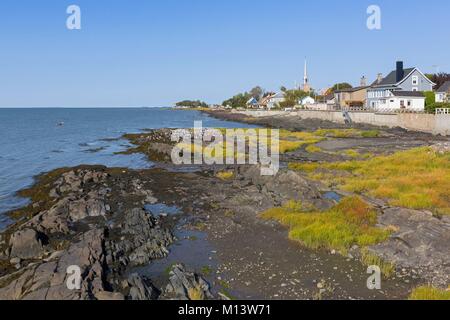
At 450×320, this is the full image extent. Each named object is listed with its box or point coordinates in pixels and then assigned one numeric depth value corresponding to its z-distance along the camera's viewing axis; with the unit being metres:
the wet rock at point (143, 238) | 19.59
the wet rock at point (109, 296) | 14.26
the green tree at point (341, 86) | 177.00
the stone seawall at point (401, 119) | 66.62
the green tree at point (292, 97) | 167.44
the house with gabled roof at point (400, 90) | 89.44
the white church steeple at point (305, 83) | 192.00
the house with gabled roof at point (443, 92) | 89.22
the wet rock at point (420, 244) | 17.45
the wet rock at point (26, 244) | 20.42
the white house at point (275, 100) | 188.49
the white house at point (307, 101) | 157.36
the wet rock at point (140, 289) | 15.02
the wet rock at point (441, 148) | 42.17
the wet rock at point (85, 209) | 26.42
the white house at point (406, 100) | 88.94
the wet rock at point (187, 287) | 15.26
